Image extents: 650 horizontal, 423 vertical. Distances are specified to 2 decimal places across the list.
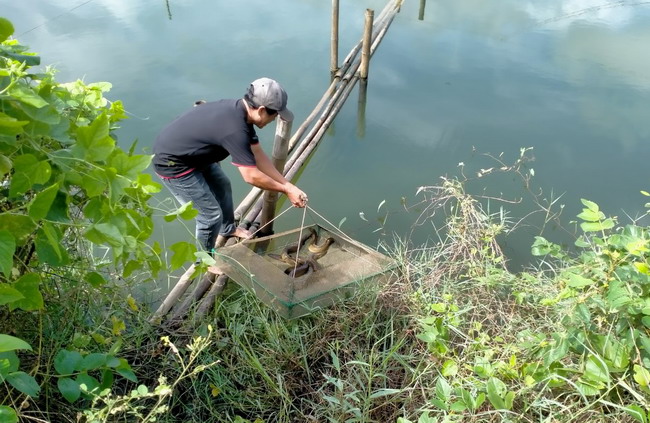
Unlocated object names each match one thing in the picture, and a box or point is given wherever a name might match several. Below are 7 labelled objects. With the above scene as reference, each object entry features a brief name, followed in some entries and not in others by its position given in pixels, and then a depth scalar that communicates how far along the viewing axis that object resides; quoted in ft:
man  9.76
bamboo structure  9.60
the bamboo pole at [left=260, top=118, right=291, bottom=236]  10.69
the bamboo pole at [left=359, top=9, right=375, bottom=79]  20.50
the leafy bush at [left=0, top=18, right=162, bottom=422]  3.75
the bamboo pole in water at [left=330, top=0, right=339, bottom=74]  20.71
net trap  8.64
